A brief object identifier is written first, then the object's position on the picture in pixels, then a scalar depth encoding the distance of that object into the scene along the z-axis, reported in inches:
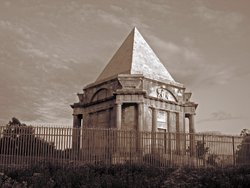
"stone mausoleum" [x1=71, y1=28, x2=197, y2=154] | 844.6
